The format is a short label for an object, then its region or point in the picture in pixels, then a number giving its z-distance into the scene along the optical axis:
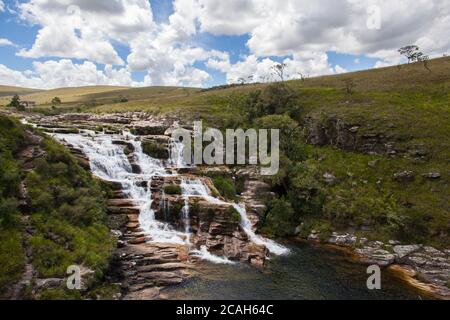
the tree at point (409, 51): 120.91
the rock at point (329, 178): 61.71
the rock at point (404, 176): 58.54
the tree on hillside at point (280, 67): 126.12
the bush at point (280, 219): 52.67
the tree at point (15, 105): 91.88
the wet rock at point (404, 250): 45.24
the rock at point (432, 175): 56.66
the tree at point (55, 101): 172.01
